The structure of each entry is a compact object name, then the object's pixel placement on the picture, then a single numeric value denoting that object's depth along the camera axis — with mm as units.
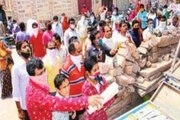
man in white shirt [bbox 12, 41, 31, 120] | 2117
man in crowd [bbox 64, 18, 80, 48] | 4486
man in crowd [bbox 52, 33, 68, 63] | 3039
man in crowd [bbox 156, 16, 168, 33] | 3815
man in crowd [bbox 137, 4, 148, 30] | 5866
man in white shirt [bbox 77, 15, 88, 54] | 4851
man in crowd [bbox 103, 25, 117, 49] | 2915
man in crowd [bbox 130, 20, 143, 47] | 3305
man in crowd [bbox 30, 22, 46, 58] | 4097
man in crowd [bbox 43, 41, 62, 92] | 2610
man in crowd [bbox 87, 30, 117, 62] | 2652
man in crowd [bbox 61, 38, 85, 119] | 2181
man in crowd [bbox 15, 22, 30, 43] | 4160
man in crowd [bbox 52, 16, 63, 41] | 5505
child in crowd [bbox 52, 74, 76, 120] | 1673
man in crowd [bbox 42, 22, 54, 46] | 4126
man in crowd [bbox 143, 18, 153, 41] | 3343
